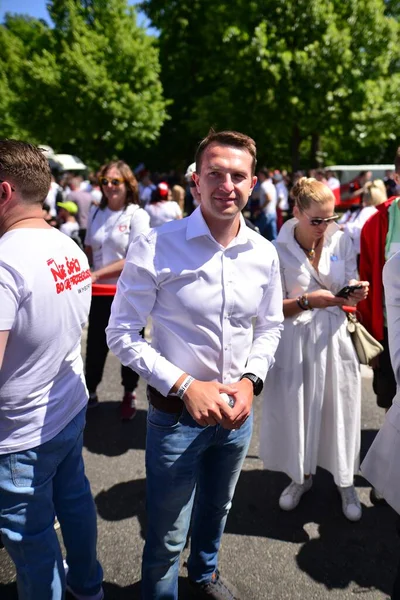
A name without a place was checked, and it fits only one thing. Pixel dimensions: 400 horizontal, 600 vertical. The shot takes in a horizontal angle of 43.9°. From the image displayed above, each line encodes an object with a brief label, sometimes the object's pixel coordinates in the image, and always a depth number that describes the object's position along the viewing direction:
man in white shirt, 1.83
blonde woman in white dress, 2.82
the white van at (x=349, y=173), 22.91
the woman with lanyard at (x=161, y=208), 7.82
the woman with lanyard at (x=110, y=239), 3.77
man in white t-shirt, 1.70
